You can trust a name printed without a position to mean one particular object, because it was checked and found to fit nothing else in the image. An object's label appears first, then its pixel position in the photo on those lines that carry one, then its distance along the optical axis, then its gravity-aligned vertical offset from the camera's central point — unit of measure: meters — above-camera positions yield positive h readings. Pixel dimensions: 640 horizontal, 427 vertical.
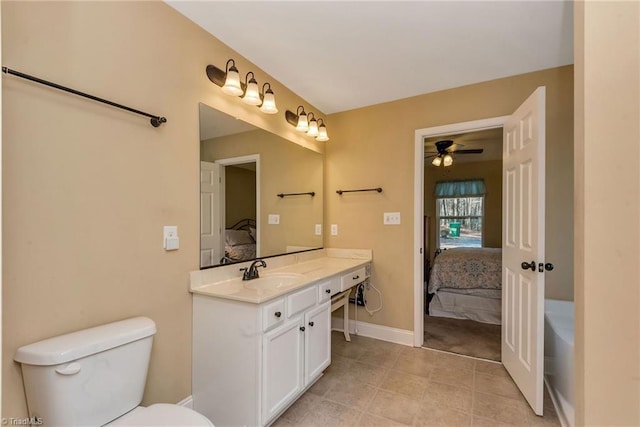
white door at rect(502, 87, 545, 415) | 1.76 -0.25
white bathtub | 1.70 -0.93
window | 6.04 -0.03
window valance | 5.93 +0.47
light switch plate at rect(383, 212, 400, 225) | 2.81 -0.07
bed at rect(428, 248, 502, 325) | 3.31 -0.90
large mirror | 1.86 +0.15
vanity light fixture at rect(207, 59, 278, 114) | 1.83 +0.84
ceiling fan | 3.78 +0.85
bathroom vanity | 1.50 -0.74
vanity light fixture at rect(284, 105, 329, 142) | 2.61 +0.82
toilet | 1.05 -0.64
